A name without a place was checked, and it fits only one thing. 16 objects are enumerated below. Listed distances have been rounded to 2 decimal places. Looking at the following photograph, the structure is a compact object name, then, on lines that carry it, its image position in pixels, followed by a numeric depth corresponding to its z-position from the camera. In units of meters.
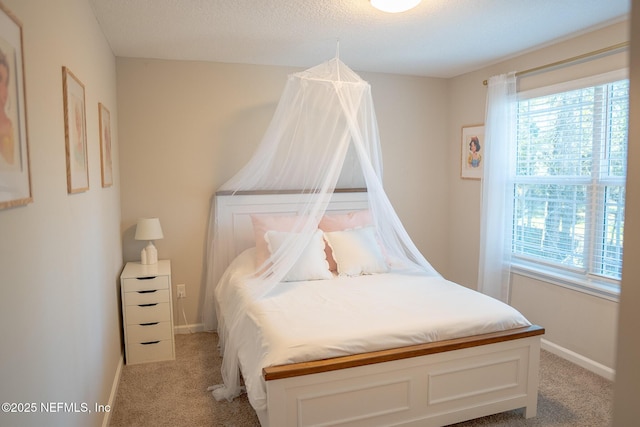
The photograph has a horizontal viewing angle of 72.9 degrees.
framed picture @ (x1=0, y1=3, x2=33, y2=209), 1.15
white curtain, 3.76
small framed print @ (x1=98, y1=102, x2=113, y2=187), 2.81
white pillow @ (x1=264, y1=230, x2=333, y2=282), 3.30
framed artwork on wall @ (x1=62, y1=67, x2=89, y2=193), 1.88
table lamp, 3.59
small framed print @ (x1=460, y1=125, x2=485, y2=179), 4.22
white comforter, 2.25
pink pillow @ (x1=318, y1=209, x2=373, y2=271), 3.81
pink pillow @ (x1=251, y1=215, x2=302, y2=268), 3.49
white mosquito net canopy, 3.16
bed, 2.18
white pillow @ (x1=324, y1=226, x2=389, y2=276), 3.46
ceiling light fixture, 2.41
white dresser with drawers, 3.32
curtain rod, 2.88
